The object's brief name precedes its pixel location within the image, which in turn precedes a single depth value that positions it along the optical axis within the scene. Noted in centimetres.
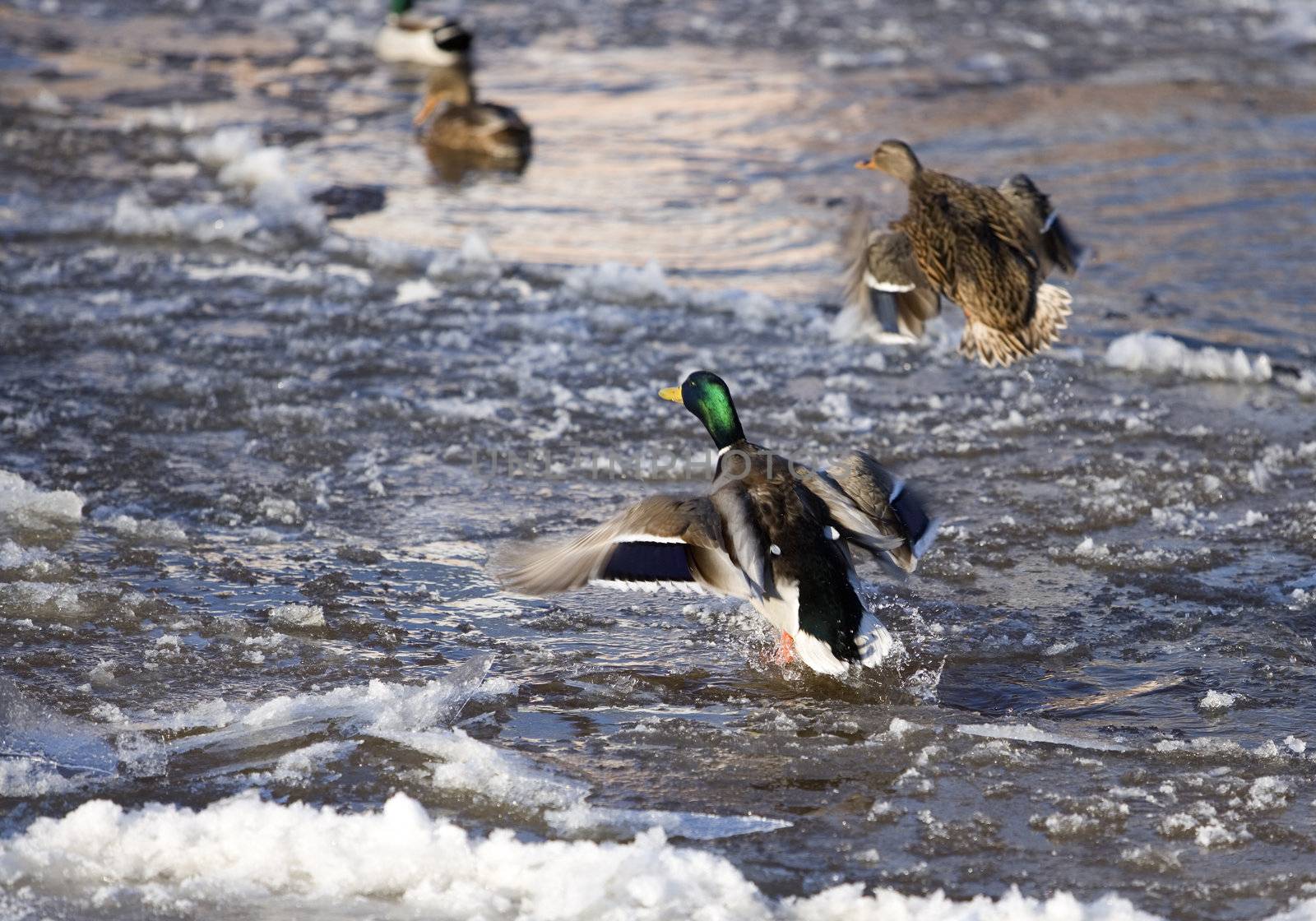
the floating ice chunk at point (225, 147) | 1858
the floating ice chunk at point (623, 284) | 1414
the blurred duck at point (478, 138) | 1944
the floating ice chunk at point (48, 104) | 2084
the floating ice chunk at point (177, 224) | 1575
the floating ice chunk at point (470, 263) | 1470
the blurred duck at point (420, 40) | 2261
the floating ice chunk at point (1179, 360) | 1225
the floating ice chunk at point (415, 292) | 1406
